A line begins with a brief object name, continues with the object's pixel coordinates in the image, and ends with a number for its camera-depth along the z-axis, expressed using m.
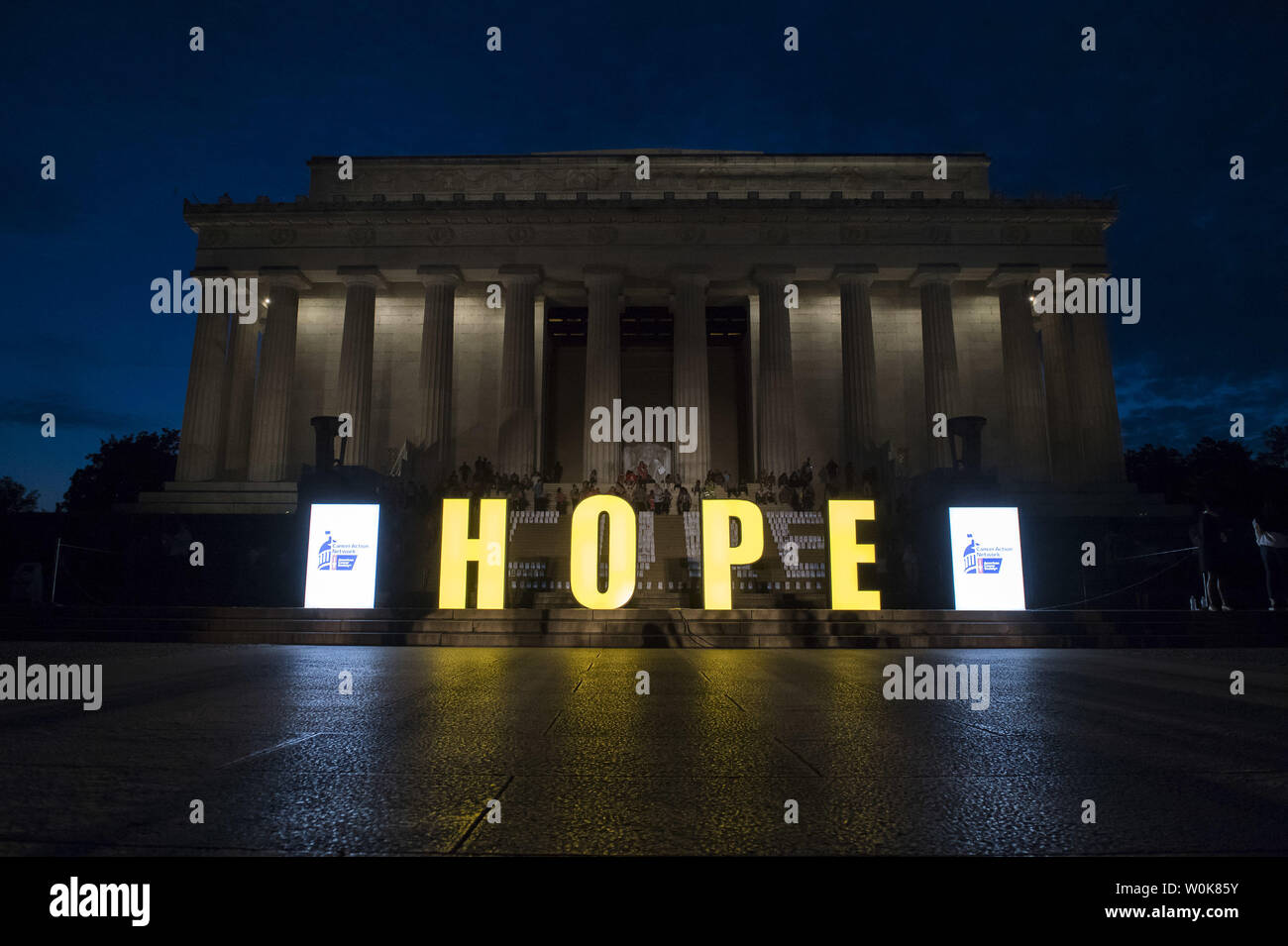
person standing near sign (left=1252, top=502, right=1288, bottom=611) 19.27
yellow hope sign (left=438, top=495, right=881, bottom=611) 17.86
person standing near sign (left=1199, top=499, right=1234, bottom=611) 19.58
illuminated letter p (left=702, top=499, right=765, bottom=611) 18.30
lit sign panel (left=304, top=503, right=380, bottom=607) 19.56
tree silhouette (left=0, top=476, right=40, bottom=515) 77.39
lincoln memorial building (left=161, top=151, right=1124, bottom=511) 41.97
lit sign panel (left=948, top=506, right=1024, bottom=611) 19.73
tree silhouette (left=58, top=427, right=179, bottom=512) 66.06
